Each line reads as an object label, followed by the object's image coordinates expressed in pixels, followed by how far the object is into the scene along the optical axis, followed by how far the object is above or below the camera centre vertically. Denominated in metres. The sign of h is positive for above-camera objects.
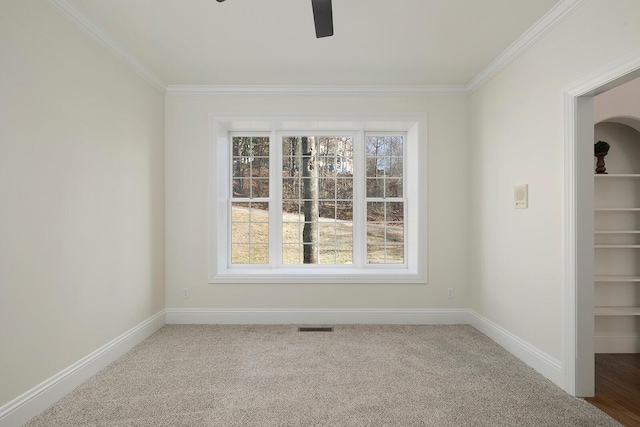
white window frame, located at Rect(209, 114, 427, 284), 4.04 +0.07
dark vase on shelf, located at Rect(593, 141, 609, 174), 3.07 +0.48
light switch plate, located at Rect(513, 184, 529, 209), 2.97 +0.11
